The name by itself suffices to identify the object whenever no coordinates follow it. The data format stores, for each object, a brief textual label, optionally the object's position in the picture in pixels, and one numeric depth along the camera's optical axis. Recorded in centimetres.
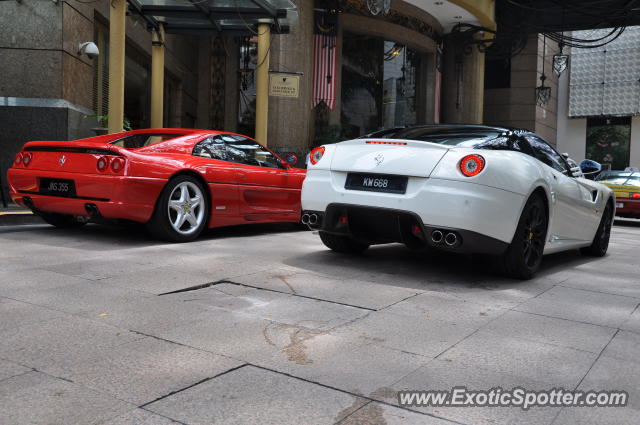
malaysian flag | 1662
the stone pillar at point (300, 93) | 1506
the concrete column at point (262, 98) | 1199
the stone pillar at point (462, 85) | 2250
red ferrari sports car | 570
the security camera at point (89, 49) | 1087
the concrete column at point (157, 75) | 1171
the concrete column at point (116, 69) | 962
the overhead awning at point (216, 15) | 1059
